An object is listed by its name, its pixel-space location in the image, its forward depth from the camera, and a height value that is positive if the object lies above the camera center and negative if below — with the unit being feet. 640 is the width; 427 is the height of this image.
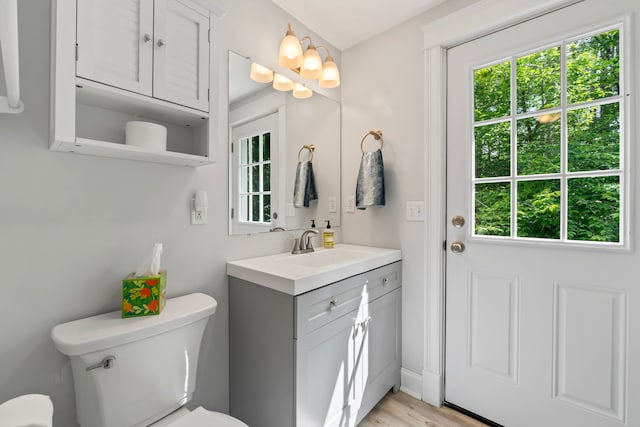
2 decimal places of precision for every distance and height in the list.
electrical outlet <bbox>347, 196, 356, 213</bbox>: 6.93 +0.22
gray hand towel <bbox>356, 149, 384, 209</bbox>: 5.99 +0.68
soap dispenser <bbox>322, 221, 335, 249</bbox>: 6.43 -0.58
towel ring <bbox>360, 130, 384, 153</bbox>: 6.35 +1.73
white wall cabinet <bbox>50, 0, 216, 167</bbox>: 2.85 +1.56
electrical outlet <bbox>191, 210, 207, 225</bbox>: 4.40 -0.07
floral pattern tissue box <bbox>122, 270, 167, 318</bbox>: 3.32 -0.97
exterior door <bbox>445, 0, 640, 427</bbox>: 3.99 -0.13
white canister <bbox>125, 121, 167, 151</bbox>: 3.46 +0.94
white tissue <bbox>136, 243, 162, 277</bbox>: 3.55 -0.66
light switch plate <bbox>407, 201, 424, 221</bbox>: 5.76 +0.05
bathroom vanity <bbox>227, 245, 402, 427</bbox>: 3.84 -1.92
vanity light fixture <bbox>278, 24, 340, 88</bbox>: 5.30 +2.96
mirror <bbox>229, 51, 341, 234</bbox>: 4.99 +1.16
